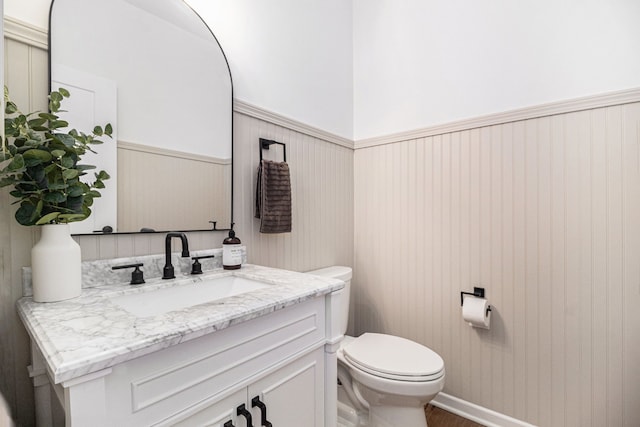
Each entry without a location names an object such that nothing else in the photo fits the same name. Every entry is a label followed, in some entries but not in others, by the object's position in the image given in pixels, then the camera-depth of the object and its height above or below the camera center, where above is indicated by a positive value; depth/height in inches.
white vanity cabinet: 22.4 -15.7
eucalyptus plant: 31.6 +4.8
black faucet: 43.4 -5.6
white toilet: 51.5 -29.7
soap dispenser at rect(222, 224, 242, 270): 50.3 -6.6
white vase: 31.8 -5.6
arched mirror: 39.2 +16.5
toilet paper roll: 62.5 -20.9
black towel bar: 61.0 +14.5
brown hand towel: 58.2 +3.1
